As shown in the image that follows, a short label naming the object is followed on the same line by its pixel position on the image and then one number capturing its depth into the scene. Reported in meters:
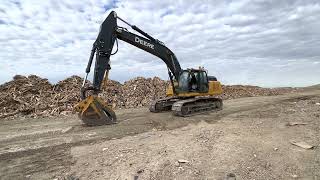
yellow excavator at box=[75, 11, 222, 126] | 5.91
